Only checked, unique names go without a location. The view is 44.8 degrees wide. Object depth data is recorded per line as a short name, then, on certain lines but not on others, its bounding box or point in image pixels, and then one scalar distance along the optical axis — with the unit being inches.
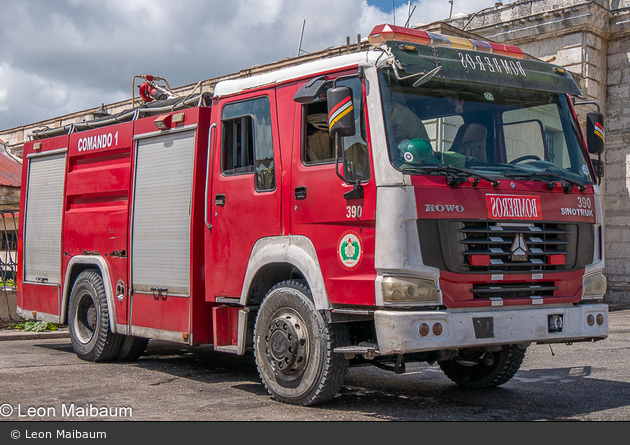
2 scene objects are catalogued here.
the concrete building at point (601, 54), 785.6
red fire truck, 227.5
